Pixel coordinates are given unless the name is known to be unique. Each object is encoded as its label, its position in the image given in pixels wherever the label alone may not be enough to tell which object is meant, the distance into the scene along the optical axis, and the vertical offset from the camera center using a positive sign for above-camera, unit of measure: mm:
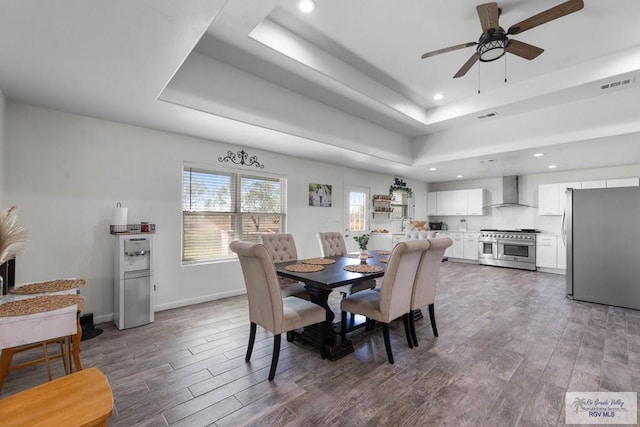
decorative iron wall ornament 4332 +871
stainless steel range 6645 -833
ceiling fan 2057 +1491
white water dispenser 3137 -746
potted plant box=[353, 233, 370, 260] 3410 -343
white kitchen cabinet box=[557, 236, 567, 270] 6262 -927
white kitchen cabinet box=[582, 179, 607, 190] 6016 +652
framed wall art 5474 +386
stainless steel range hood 7324 +575
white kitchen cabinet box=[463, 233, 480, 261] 7648 -862
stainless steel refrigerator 4008 -460
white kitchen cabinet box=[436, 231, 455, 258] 8148 -1023
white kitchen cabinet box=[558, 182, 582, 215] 6488 +444
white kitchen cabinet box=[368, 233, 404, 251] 6883 -646
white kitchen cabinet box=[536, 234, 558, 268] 6371 -829
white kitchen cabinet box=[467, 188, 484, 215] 7785 +358
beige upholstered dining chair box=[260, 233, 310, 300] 3287 -467
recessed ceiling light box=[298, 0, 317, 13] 2430 +1810
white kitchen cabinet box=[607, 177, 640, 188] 5629 +646
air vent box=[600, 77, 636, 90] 3275 +1543
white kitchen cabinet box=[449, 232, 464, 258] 7934 -863
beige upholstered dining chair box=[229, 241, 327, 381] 2145 -740
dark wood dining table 2395 -586
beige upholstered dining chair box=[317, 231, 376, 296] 4109 -436
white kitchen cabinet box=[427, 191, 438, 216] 8656 +346
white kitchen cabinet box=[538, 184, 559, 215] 6605 +348
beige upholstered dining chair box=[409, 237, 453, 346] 2699 -628
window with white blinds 4098 +82
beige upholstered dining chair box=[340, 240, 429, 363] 2371 -695
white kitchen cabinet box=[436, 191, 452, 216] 8398 +348
